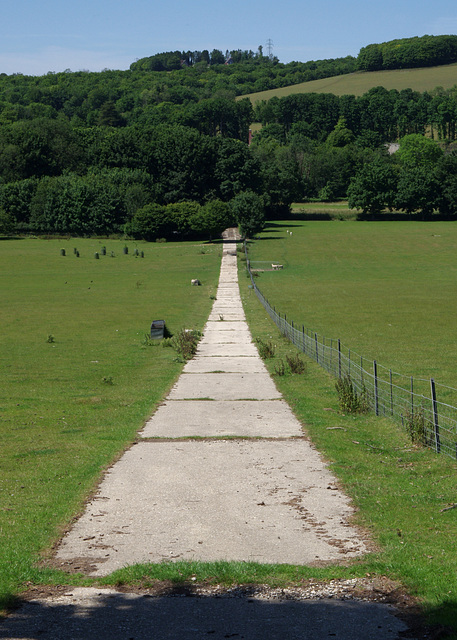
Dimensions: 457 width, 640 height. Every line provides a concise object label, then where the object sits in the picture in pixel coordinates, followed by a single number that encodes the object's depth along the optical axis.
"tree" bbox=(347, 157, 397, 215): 147.88
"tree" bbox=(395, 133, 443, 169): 181.60
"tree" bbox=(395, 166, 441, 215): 145.00
